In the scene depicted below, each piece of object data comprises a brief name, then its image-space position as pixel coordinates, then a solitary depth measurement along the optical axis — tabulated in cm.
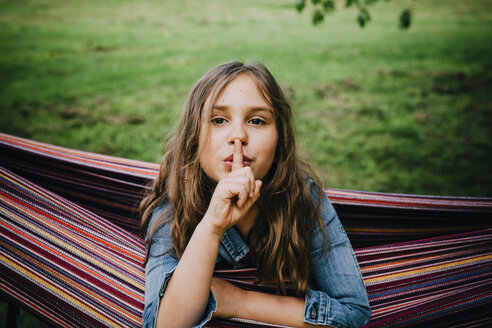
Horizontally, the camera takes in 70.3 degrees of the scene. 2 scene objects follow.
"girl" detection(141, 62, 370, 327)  112
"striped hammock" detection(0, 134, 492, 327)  130
